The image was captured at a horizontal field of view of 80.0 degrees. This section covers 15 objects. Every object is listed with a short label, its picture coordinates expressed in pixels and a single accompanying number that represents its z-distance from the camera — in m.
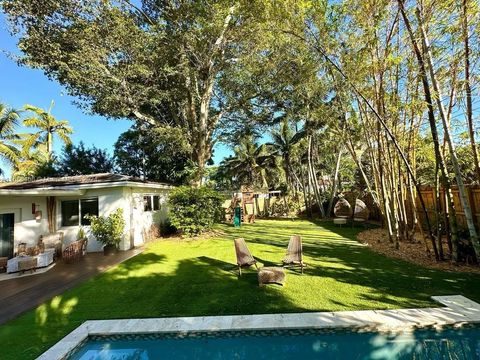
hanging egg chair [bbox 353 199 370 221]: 17.88
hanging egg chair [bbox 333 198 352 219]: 20.98
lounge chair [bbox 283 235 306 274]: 7.97
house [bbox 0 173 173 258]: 10.69
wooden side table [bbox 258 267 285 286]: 6.89
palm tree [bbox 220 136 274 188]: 29.81
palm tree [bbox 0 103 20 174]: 25.54
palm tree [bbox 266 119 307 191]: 25.34
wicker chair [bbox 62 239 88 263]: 10.39
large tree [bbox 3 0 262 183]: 12.90
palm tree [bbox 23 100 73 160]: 28.03
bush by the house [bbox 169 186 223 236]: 14.30
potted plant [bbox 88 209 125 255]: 11.38
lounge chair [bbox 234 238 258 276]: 7.95
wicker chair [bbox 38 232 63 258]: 10.94
